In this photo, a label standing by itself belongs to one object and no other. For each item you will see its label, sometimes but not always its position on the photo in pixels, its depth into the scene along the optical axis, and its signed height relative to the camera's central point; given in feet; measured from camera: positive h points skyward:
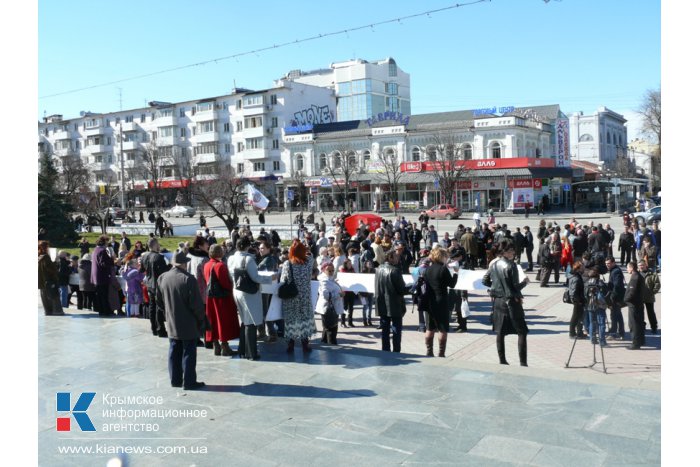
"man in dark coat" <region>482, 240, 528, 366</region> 28.22 -3.80
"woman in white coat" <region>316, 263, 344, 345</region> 32.99 -4.32
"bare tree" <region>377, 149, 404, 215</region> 195.62 +15.48
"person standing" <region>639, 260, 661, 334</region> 35.37 -4.43
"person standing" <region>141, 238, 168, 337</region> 33.27 -2.82
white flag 89.35 +3.41
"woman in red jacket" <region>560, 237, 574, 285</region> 60.80 -3.74
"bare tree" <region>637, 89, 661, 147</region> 173.67 +31.09
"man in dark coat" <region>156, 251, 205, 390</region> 24.09 -3.69
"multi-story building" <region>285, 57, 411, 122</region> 270.46 +60.46
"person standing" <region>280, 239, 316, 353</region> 29.35 -3.76
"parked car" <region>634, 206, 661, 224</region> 107.48 -0.11
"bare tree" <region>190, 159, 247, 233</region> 108.47 +9.16
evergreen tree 99.86 +2.08
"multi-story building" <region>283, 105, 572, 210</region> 184.34 +20.48
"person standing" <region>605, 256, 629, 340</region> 35.63 -4.72
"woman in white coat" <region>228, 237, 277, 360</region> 27.50 -3.54
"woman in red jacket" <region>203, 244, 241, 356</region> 27.73 -3.81
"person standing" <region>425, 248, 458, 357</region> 29.71 -3.65
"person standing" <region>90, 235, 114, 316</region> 41.86 -3.43
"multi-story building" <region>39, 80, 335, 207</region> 248.52 +39.69
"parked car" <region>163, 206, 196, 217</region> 199.62 +4.01
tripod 30.29 -6.02
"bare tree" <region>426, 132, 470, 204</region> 179.93 +17.28
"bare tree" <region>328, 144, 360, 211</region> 207.62 +18.55
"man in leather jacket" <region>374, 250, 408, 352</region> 30.17 -3.78
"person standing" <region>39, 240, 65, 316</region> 39.83 -3.58
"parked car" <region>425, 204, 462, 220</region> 159.74 +1.57
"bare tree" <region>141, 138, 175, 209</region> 245.45 +26.93
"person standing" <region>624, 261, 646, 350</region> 34.09 -4.97
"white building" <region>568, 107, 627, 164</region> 269.85 +34.34
